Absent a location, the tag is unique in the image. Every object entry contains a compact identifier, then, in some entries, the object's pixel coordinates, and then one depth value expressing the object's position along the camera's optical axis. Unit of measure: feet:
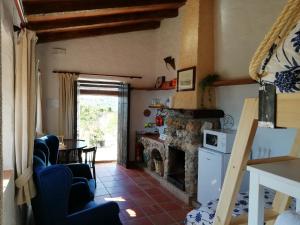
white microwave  9.19
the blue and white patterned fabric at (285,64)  1.78
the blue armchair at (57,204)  6.04
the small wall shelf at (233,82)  9.23
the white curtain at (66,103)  15.15
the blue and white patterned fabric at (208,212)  5.97
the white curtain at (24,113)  5.86
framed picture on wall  11.70
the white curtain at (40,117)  13.51
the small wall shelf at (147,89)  17.28
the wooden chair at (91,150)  12.98
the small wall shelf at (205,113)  10.69
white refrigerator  9.19
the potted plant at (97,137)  17.67
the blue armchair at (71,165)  9.06
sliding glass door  16.75
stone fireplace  11.00
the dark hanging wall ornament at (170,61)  15.64
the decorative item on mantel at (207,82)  11.10
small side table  2.40
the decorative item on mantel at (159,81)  16.79
